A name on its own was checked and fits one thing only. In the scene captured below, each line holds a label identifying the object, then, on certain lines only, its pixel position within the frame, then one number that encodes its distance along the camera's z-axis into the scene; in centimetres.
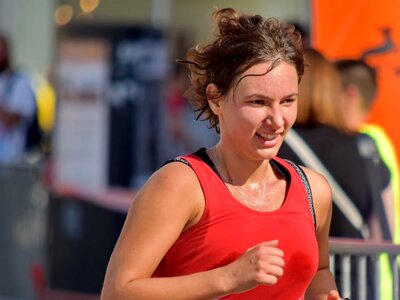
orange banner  1155
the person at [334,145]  1027
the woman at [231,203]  604
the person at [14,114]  2197
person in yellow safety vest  1124
